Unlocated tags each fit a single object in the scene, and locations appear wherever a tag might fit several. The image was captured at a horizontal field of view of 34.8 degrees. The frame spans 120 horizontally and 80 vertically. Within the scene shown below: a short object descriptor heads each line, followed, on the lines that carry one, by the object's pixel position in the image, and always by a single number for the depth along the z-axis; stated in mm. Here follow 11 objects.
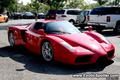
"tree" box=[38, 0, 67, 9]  25917
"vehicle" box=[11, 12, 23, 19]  34059
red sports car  4945
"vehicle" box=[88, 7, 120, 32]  11442
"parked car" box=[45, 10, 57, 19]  17975
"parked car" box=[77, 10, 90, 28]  14495
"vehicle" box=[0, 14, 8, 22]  22587
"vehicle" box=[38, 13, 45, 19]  34017
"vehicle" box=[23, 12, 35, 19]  34375
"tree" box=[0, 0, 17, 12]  38080
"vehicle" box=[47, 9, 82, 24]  16323
